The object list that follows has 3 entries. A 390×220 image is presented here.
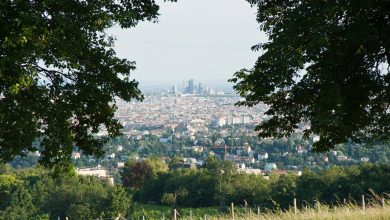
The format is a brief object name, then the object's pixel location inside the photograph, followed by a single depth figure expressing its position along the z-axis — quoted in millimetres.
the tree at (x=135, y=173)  154125
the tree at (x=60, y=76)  17125
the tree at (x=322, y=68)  17812
